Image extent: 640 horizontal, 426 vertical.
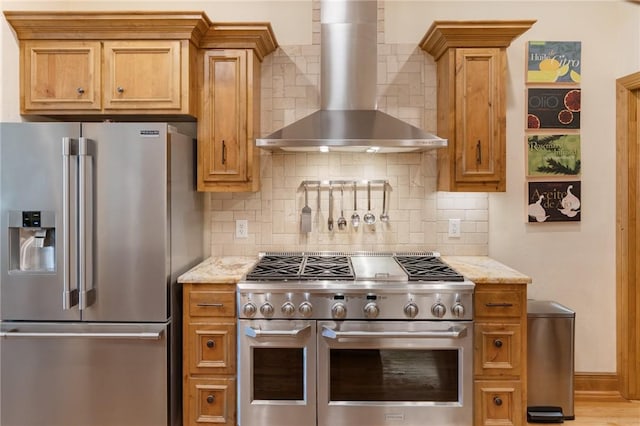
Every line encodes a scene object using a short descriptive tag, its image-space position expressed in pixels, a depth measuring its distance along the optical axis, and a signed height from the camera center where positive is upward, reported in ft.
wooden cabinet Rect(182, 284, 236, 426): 8.60 -2.57
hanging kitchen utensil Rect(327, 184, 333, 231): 11.04 +0.05
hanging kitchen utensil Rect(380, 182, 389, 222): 11.00 +0.16
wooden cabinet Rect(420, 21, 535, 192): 9.70 +2.15
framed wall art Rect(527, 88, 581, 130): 10.85 +2.42
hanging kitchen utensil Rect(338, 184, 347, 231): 11.00 -0.12
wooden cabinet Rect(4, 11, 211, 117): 9.13 +2.82
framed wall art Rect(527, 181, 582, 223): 10.91 +0.27
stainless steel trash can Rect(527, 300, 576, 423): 9.72 -3.15
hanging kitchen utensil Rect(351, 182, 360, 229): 11.01 -0.01
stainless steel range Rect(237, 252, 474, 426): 8.38 -2.52
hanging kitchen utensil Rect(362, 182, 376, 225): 10.95 -0.08
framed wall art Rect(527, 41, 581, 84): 10.82 +3.53
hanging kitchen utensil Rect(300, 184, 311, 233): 11.02 -0.16
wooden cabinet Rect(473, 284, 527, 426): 8.51 -2.48
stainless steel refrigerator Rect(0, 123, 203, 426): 8.20 -1.37
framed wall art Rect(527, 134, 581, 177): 10.87 +1.37
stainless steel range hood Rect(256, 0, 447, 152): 10.10 +3.27
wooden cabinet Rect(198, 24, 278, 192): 9.70 +2.08
